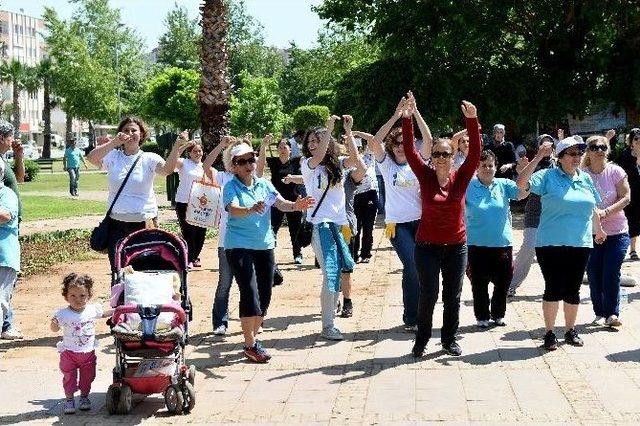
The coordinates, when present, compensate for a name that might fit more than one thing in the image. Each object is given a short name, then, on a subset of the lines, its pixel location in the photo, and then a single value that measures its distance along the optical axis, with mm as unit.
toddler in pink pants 7405
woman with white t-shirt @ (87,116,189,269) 9625
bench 57803
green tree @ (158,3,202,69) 107750
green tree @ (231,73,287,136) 72625
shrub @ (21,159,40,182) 44125
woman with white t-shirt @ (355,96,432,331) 9594
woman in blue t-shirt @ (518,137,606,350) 8906
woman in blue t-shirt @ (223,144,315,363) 8609
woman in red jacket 8547
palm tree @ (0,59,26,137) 95375
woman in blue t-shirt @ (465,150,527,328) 9836
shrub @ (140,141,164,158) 65906
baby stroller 7164
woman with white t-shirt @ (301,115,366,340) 9555
